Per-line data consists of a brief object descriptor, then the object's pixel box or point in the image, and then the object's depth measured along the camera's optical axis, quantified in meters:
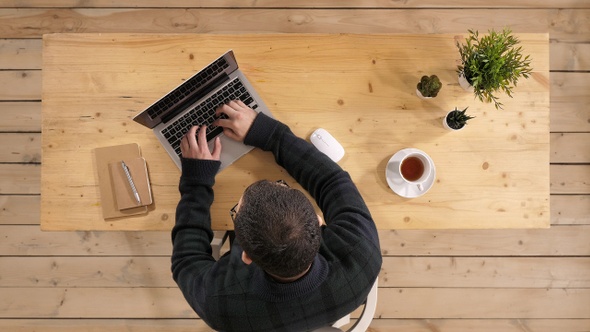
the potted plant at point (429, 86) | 1.30
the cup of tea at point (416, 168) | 1.30
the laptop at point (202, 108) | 1.32
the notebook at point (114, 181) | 1.33
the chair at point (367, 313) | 1.19
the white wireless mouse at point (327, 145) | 1.33
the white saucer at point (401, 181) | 1.32
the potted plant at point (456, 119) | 1.32
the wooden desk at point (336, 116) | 1.35
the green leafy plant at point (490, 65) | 1.25
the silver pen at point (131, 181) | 1.32
